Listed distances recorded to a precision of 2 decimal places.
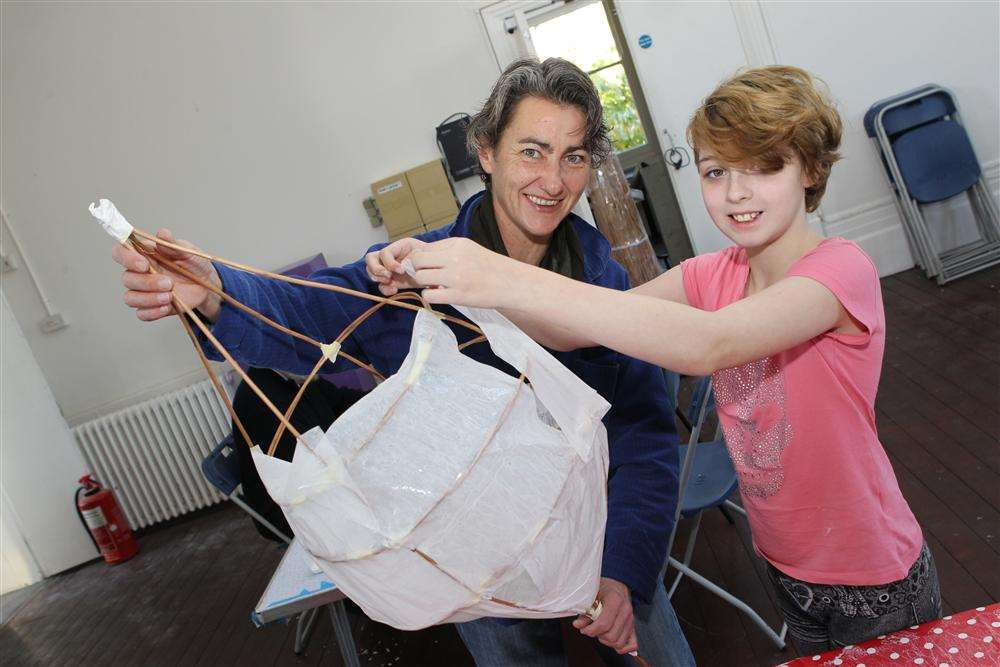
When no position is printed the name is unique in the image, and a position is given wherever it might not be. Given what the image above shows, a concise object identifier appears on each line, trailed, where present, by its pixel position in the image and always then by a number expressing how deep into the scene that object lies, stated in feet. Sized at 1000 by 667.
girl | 3.89
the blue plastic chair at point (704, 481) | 7.67
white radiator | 19.30
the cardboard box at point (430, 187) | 18.75
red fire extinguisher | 18.34
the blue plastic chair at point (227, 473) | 11.13
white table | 7.31
